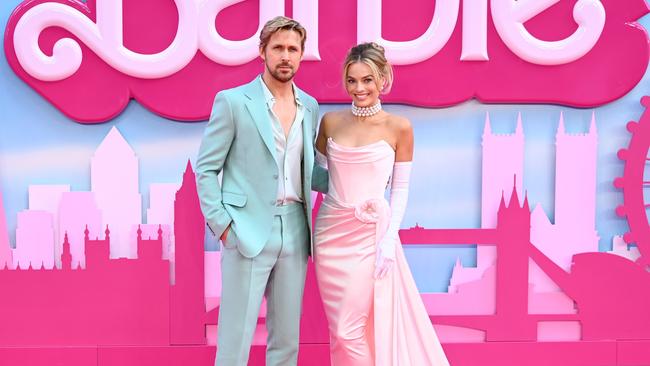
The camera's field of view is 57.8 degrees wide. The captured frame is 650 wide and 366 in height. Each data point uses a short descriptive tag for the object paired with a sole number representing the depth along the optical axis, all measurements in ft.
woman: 8.34
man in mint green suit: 7.97
